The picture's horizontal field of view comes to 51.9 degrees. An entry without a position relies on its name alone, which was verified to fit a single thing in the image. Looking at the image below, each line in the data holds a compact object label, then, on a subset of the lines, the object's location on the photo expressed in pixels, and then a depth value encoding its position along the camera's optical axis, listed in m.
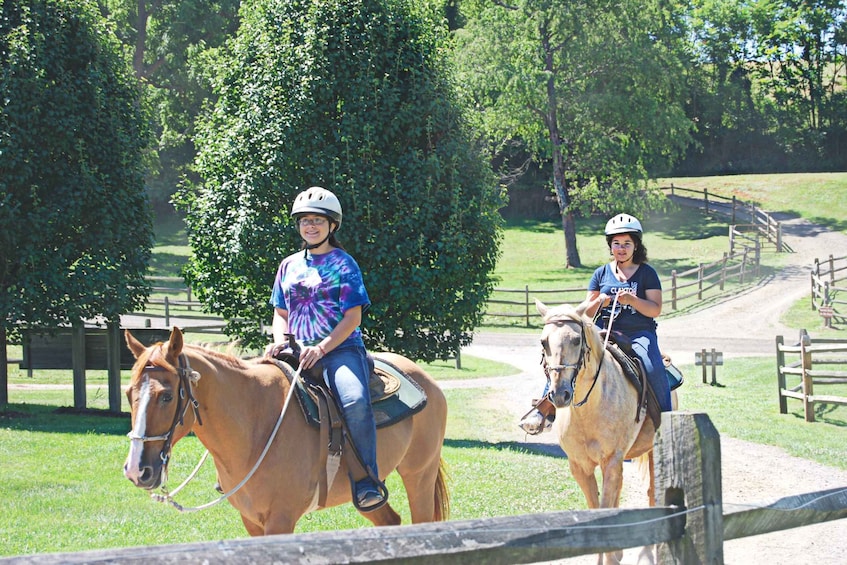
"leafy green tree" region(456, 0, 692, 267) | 42.28
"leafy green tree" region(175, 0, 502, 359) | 14.25
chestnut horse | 4.57
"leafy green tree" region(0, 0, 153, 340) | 15.03
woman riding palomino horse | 7.62
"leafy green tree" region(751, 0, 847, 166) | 64.00
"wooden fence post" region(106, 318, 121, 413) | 16.94
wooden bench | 16.97
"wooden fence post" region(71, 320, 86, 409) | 16.91
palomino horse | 6.86
